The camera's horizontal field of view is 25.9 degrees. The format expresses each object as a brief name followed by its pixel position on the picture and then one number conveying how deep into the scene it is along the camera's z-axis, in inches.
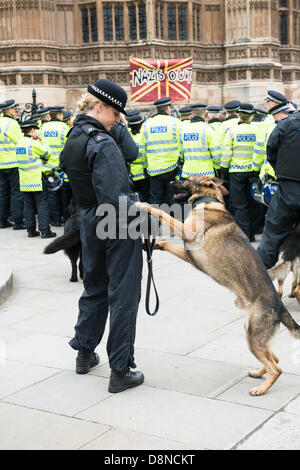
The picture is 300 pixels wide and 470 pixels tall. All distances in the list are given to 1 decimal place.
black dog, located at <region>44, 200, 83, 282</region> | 291.0
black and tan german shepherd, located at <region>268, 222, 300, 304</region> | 239.9
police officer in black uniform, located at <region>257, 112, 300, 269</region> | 240.1
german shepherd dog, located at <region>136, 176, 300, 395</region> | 167.6
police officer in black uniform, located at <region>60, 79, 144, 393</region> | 159.6
